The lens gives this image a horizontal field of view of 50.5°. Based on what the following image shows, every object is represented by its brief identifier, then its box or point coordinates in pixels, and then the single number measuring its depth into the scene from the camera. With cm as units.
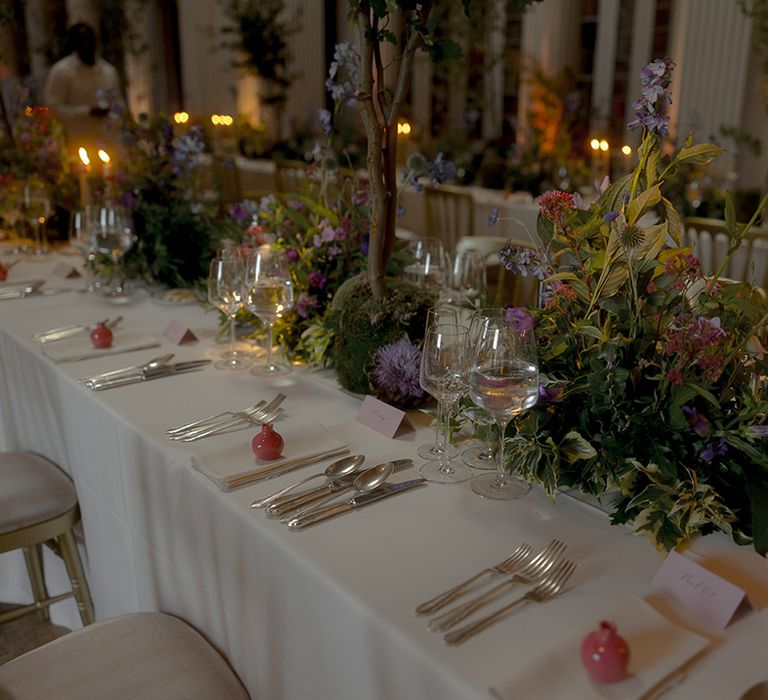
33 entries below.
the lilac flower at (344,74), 173
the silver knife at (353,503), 112
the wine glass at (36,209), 289
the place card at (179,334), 192
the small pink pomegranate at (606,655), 80
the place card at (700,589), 91
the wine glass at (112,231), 226
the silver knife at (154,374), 163
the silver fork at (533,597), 88
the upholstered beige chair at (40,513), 171
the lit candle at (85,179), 251
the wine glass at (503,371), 110
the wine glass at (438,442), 128
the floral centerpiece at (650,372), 104
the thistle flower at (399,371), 146
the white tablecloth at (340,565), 86
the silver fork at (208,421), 142
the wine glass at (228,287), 172
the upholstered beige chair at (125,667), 119
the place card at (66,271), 260
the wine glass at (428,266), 189
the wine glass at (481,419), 114
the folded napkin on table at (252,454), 125
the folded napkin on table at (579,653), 81
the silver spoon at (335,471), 119
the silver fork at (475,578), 93
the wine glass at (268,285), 162
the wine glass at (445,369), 120
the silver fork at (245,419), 140
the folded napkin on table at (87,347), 181
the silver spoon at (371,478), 121
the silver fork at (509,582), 91
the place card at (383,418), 141
